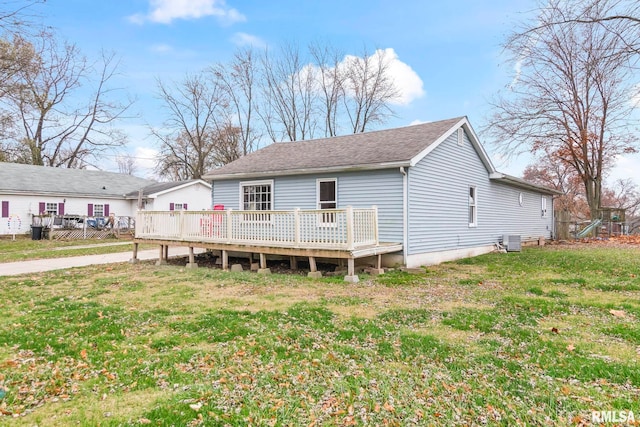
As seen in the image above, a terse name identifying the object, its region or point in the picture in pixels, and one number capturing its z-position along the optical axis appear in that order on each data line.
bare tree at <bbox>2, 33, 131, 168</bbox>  28.22
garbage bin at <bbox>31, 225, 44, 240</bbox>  20.02
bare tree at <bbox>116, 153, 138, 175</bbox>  49.56
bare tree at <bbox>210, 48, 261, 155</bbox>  31.84
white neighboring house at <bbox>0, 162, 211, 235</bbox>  21.69
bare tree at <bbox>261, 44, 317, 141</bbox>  31.66
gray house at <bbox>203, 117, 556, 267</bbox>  10.40
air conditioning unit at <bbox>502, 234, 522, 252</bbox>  15.12
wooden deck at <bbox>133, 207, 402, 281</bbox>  8.84
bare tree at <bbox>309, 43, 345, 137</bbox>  31.62
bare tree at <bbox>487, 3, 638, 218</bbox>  21.78
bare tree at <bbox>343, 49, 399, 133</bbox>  31.20
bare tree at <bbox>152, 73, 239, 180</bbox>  33.24
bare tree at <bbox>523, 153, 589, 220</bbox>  36.53
